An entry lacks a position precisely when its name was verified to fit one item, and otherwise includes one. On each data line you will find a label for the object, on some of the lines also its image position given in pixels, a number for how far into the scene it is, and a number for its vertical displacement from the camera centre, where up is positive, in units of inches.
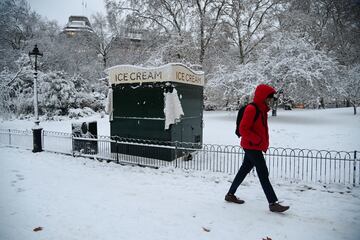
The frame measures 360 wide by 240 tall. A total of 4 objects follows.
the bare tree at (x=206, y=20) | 892.0 +289.4
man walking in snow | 181.6 -19.4
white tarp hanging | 329.2 -1.5
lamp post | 408.5 -48.9
